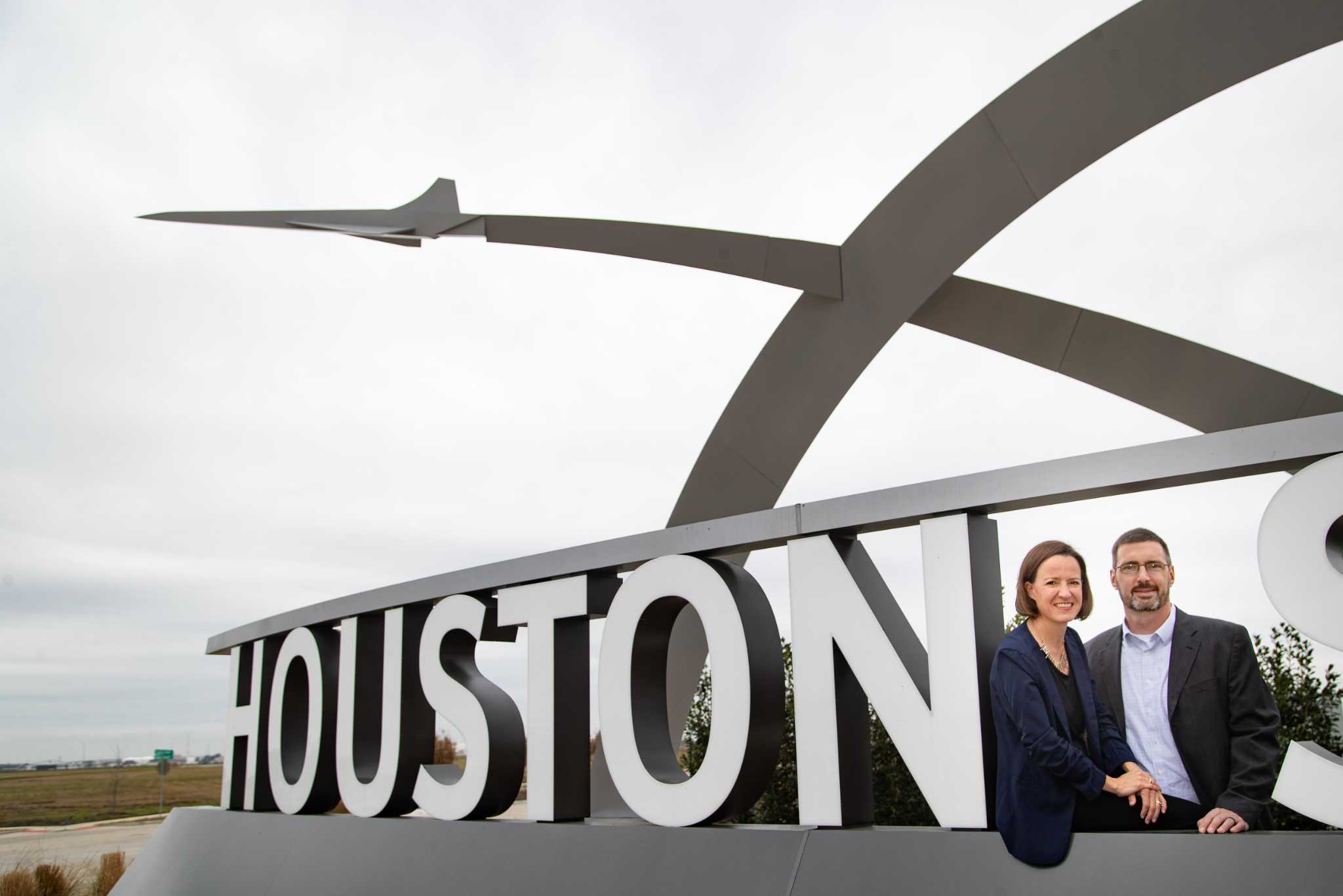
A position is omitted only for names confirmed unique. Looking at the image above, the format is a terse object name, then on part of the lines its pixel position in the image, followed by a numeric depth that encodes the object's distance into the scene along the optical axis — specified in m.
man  4.34
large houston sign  4.98
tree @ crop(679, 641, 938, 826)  12.45
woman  4.50
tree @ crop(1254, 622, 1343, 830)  11.11
